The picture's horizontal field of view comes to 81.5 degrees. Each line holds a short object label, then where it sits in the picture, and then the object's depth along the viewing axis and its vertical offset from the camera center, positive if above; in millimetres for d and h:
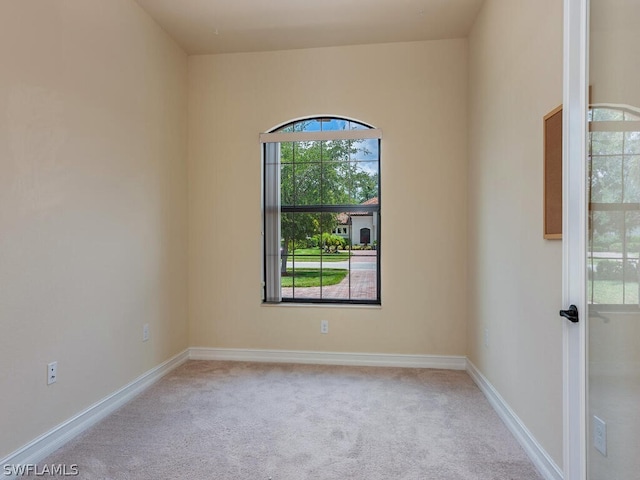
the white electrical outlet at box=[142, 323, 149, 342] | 2887 -765
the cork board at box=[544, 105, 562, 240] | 1723 +283
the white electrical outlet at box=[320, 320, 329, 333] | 3475 -863
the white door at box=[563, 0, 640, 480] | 1241 -18
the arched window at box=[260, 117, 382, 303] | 3521 +216
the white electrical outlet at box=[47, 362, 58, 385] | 2016 -757
